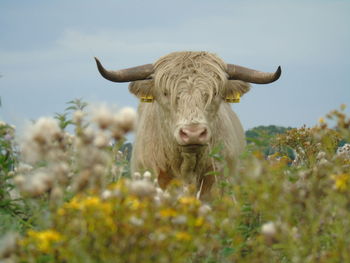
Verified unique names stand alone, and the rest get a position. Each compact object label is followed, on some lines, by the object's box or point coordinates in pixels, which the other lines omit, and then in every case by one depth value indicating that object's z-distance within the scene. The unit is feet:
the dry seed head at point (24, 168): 27.04
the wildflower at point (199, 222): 16.93
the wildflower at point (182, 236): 16.28
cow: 46.29
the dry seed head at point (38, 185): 17.28
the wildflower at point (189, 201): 17.53
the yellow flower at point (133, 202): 16.95
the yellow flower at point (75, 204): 16.50
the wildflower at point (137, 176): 25.38
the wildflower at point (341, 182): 18.61
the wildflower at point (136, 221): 16.49
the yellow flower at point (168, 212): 17.29
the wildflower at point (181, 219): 17.17
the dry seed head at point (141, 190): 18.12
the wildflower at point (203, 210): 19.35
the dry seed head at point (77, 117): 21.94
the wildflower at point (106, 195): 16.96
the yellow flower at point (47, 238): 15.42
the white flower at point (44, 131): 18.92
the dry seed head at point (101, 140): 17.97
